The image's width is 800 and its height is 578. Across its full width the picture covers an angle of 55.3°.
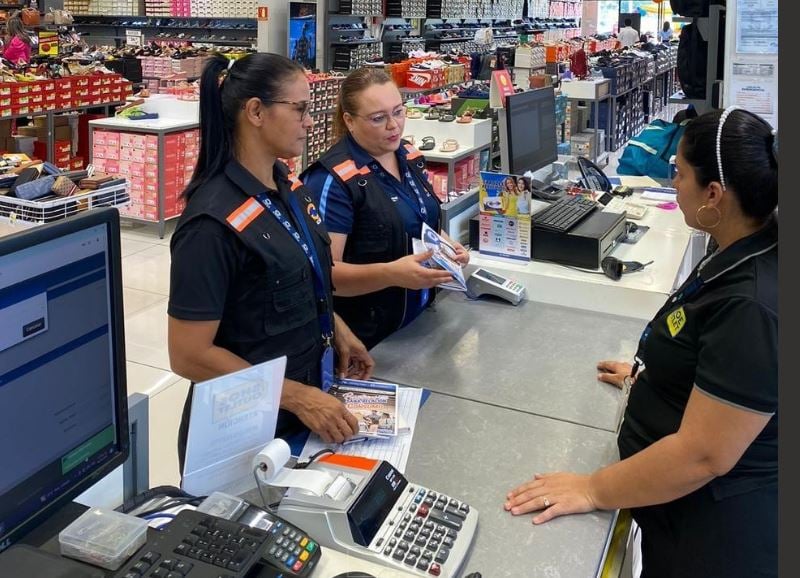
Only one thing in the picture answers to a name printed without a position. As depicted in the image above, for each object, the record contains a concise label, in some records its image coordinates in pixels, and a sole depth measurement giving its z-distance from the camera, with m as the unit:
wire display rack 3.39
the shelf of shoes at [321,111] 7.89
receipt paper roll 1.35
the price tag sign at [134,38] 11.75
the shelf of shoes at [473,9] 13.28
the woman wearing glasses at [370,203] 2.49
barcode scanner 2.83
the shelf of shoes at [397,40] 12.50
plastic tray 1.05
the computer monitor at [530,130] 3.38
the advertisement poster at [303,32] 9.77
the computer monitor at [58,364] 0.93
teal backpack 5.17
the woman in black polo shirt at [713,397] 1.37
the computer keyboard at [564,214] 3.03
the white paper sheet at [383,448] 1.72
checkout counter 1.46
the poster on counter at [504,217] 2.92
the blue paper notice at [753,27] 3.29
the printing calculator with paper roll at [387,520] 1.30
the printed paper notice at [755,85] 3.34
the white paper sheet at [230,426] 1.27
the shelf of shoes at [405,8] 12.11
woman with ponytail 1.71
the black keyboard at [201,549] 1.03
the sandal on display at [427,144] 5.81
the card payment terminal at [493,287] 2.76
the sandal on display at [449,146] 5.77
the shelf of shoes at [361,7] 10.91
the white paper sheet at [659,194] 4.28
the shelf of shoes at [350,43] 11.03
